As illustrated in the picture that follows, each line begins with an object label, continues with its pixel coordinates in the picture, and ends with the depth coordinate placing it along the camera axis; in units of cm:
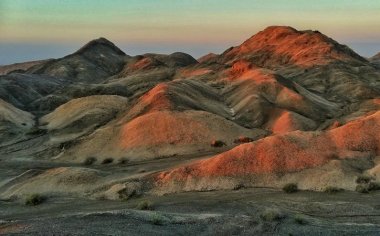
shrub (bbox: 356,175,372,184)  4477
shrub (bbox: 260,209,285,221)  3185
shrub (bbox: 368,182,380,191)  4325
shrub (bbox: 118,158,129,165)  6969
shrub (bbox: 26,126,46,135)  9462
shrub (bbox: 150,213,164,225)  2995
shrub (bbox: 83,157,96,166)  7236
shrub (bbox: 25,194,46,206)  4419
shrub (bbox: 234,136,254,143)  7419
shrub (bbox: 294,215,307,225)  3191
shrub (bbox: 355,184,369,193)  4291
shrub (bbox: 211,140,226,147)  7281
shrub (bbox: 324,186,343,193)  4325
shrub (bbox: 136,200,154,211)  3659
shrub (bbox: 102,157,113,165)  7147
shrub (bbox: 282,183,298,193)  4406
